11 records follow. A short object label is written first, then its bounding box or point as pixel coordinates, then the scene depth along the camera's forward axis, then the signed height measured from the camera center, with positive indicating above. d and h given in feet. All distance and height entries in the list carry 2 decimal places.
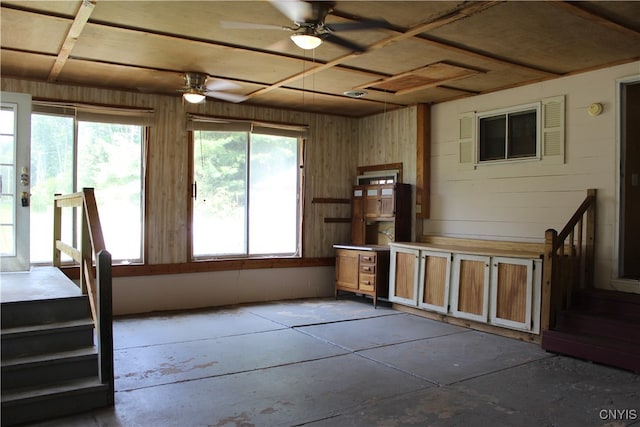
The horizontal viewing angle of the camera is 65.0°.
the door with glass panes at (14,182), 16.49 +0.85
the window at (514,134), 18.28 +3.14
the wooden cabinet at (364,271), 22.56 -2.71
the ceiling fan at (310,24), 11.62 +4.60
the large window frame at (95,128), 19.40 +3.10
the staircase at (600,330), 14.01 -3.45
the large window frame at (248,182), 22.09 +1.35
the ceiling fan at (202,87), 18.03 +4.55
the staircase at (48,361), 10.46 -3.35
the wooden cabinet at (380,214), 23.21 -0.06
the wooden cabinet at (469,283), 16.66 -2.60
